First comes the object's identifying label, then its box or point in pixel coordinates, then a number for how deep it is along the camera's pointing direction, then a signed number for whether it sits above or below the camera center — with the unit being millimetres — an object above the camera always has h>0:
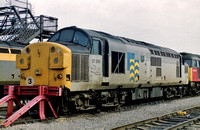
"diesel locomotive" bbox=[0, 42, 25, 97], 15344 +817
